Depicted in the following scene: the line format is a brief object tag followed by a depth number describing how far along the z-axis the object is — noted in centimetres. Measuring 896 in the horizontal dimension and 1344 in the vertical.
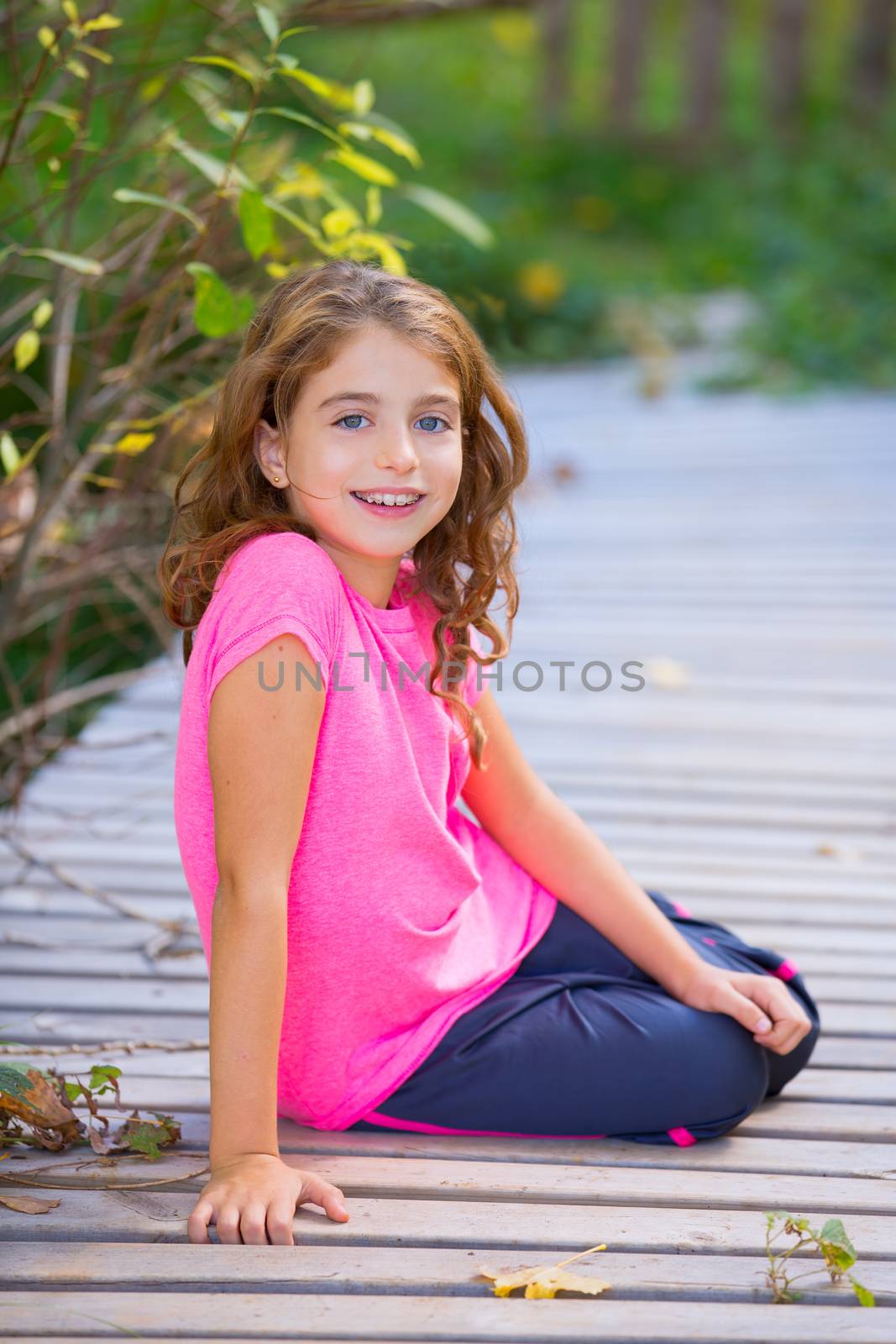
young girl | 320
